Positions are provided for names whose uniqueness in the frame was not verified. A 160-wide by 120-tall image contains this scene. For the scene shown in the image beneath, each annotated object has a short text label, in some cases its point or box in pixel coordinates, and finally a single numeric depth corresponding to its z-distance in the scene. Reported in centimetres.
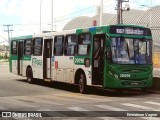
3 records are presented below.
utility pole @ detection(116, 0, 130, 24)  3330
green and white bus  1664
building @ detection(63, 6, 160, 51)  4959
